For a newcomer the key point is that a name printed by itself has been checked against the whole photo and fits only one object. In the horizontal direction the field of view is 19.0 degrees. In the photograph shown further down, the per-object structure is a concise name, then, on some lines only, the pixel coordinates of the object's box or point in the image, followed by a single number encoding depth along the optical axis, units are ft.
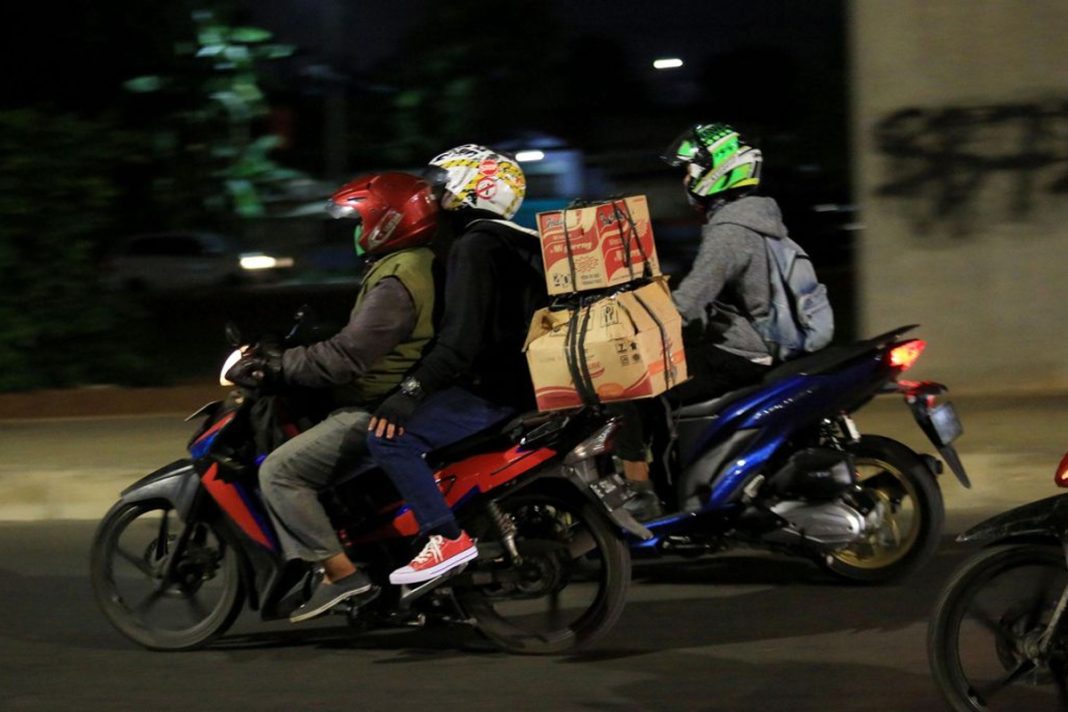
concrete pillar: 64.51
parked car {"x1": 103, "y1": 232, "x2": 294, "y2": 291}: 152.71
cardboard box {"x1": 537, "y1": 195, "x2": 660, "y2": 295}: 35.64
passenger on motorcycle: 35.94
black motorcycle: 28.57
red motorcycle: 36.68
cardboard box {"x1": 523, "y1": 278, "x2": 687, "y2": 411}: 35.19
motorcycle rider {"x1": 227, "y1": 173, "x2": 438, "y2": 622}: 36.43
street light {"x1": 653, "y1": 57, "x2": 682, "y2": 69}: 235.77
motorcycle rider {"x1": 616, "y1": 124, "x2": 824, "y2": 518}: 42.06
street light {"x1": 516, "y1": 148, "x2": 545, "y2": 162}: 123.44
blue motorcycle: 41.21
